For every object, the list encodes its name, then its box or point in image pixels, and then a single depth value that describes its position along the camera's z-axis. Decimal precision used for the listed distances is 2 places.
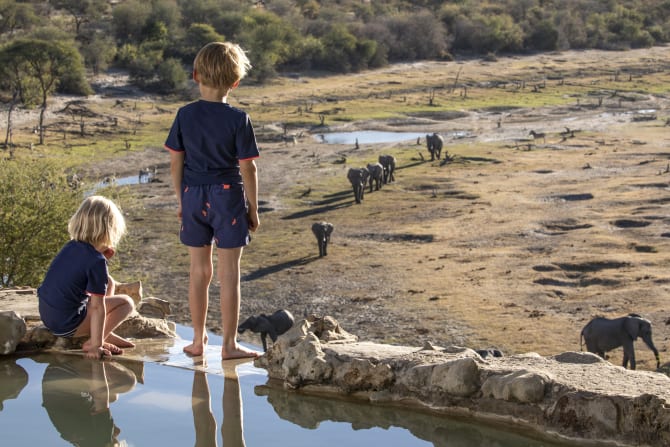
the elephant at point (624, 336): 16.03
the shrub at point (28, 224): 15.86
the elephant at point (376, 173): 33.41
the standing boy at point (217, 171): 6.16
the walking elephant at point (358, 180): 31.53
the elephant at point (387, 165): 35.56
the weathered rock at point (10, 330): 7.00
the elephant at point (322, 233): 25.25
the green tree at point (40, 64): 46.66
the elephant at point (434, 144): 39.12
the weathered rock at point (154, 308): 9.62
